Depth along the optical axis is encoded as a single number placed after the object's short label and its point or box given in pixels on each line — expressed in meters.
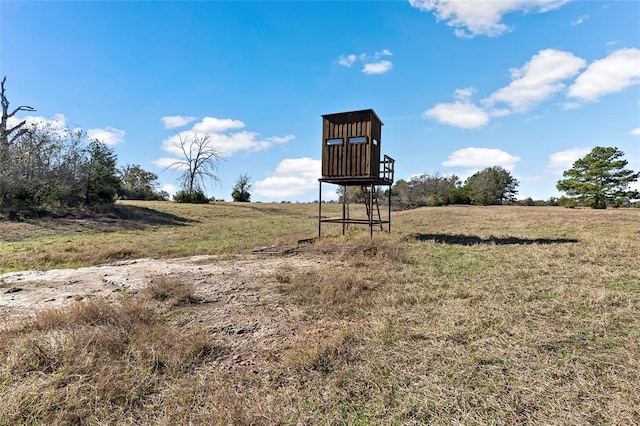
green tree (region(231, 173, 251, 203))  49.75
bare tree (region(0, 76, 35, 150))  20.33
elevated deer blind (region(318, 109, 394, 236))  12.89
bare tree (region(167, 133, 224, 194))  42.84
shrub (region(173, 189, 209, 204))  38.16
